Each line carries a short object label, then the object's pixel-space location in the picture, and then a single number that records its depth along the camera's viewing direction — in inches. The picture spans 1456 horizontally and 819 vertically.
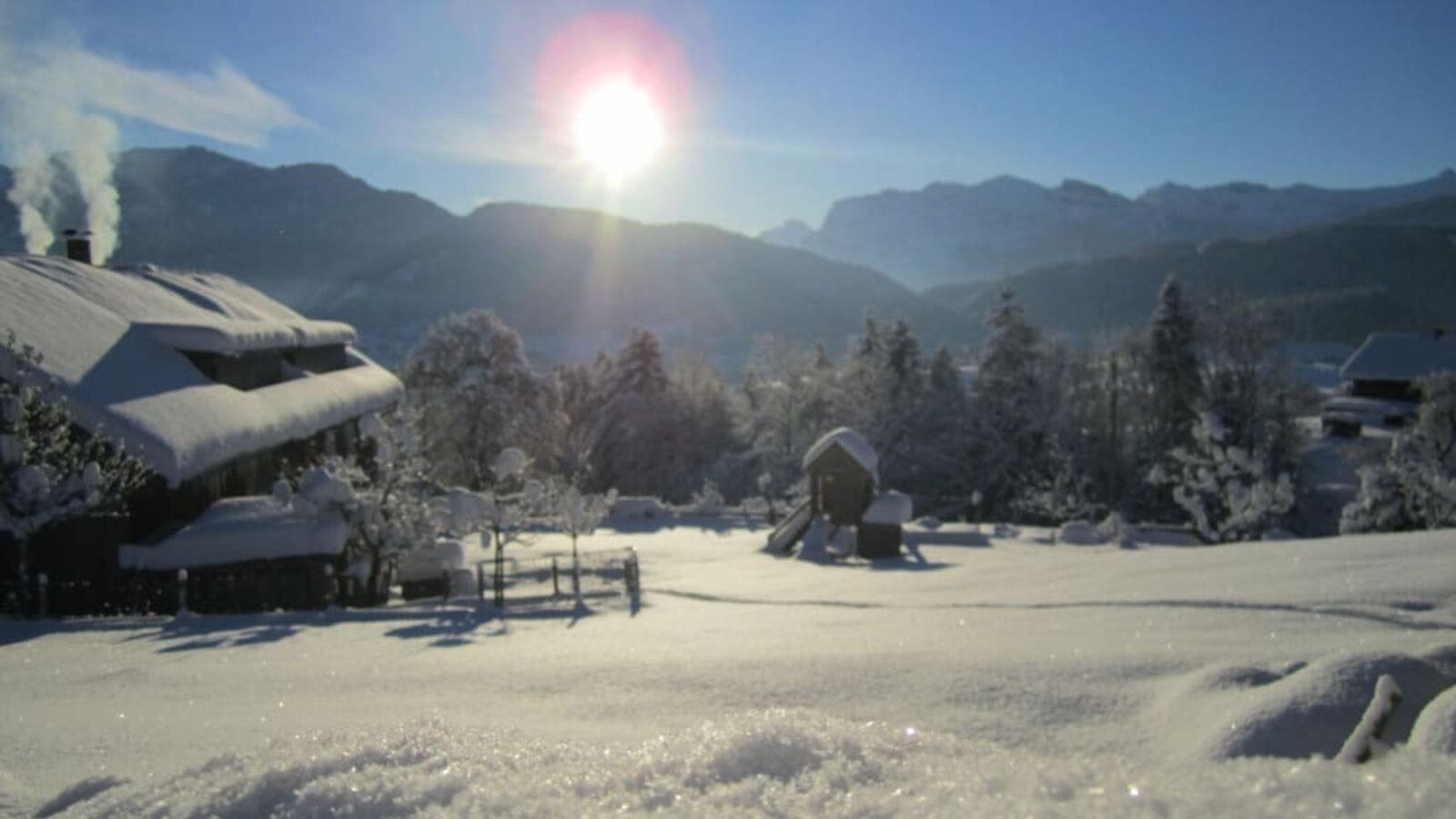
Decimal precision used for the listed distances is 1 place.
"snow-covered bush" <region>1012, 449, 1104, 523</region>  1402.6
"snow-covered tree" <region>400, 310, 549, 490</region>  1596.9
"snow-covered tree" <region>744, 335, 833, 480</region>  1984.5
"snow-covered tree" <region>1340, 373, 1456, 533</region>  884.0
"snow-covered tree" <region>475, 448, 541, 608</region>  755.4
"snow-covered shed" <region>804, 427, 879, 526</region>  1090.1
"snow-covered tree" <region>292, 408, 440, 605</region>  698.2
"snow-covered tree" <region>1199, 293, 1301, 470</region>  1610.5
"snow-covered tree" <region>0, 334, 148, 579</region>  565.3
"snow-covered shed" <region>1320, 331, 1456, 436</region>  1975.9
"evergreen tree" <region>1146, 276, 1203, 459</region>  1779.0
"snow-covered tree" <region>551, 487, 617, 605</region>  786.8
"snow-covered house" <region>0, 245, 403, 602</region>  665.6
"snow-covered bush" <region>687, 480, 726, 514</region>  1424.0
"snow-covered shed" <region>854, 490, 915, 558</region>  1018.7
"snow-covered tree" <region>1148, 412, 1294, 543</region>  1000.9
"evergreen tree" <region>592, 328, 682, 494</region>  2005.4
